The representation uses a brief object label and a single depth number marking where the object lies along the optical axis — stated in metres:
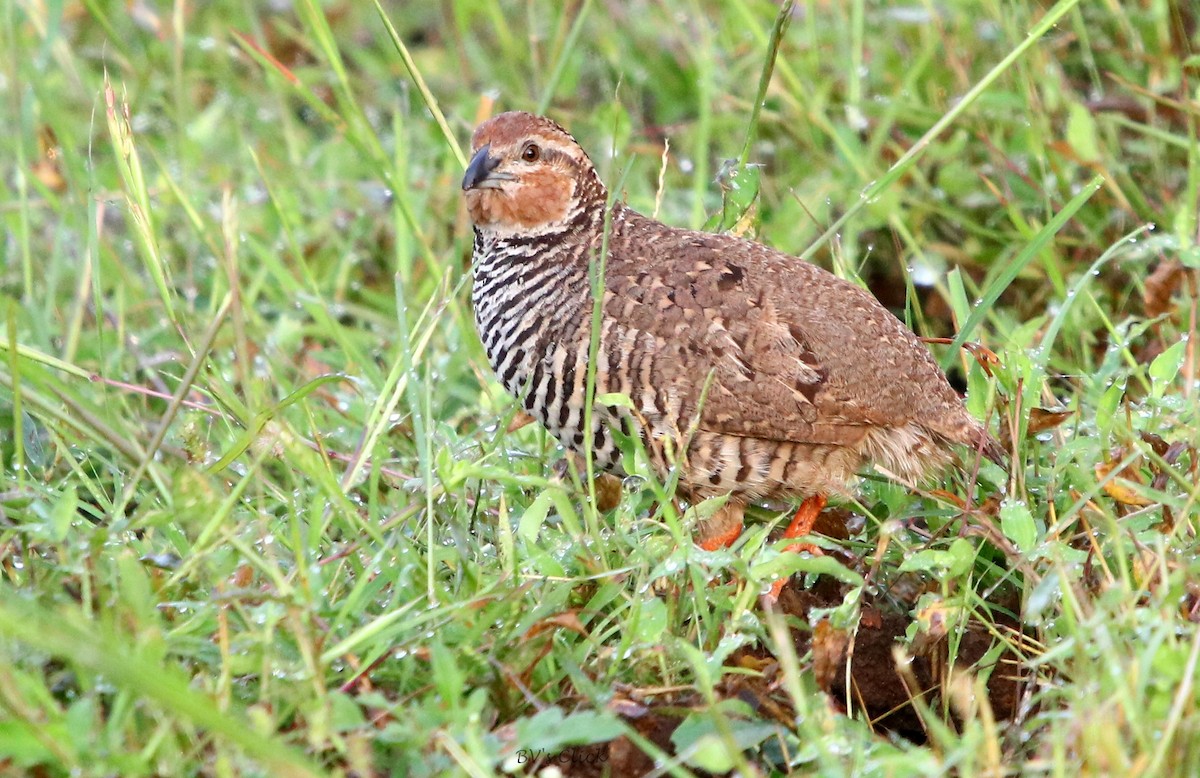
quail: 6.81
